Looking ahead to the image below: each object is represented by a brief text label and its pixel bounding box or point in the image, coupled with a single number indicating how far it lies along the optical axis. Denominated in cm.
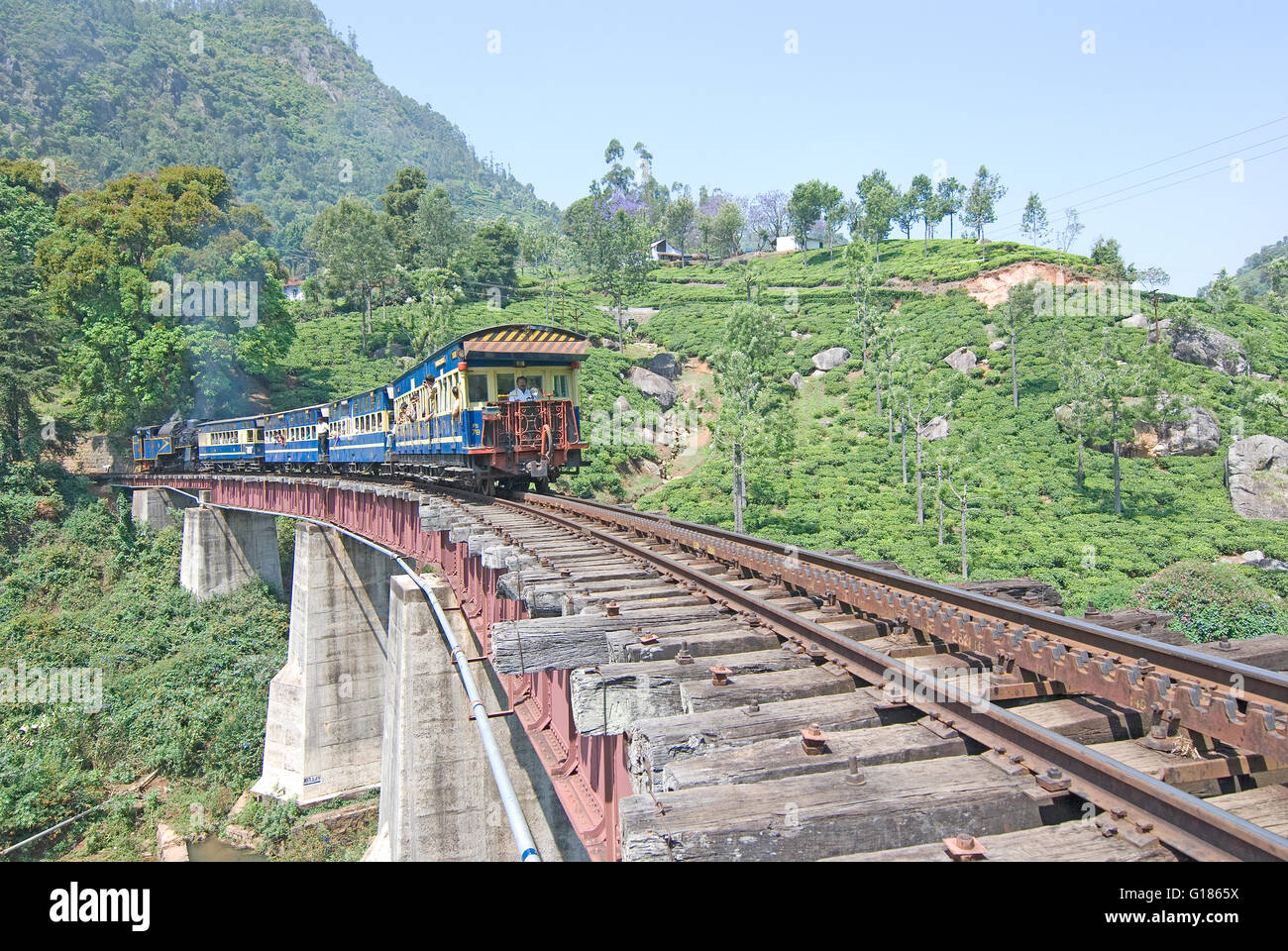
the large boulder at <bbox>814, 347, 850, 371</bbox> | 5319
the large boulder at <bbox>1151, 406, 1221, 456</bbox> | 3669
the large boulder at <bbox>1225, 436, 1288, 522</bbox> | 3089
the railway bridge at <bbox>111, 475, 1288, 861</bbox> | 292
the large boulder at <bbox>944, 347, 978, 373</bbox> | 4825
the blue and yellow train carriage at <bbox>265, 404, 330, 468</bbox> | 2736
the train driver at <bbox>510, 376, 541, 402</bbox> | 1616
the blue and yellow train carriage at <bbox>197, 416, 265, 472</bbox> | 3238
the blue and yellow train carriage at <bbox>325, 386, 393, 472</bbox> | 2217
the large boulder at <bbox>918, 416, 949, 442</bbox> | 3997
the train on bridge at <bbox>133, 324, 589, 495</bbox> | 1585
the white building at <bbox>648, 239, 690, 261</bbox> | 10656
